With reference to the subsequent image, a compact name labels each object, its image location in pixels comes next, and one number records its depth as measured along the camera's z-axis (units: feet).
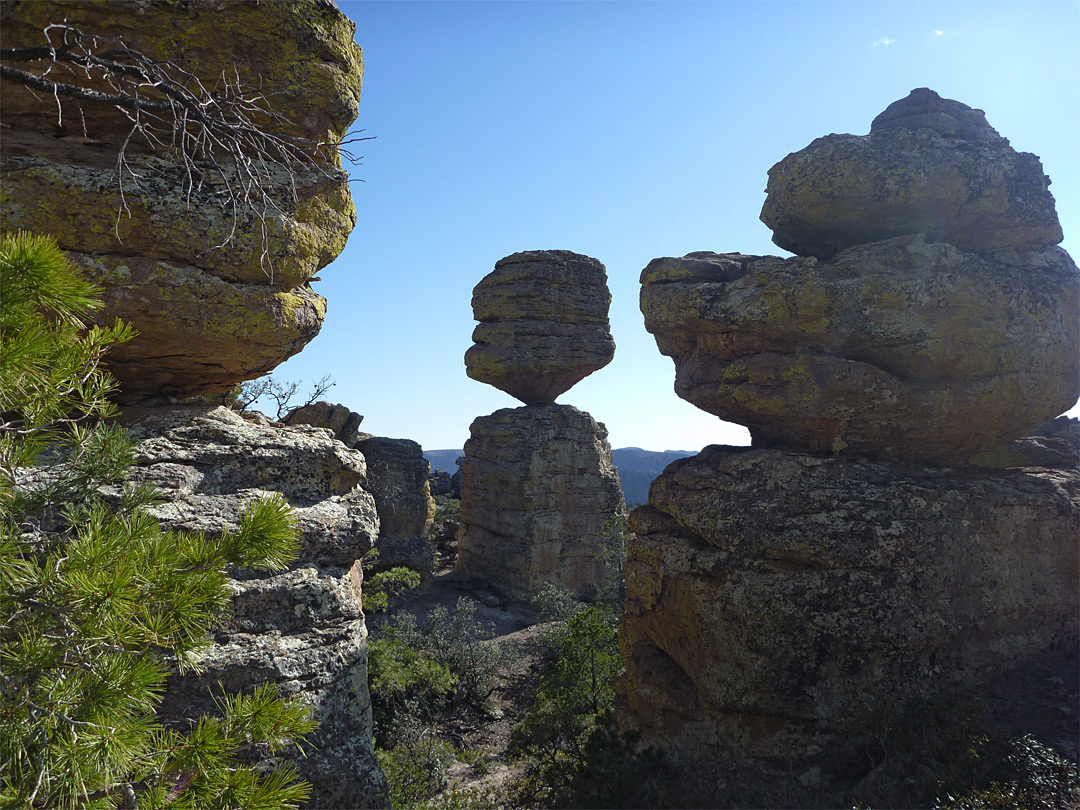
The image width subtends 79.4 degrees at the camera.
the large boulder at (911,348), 28.91
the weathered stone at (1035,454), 32.45
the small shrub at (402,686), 38.78
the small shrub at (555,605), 62.34
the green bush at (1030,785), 19.44
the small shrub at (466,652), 46.70
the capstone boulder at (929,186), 30.25
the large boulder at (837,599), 25.59
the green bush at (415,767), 28.45
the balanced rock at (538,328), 77.10
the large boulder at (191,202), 16.43
